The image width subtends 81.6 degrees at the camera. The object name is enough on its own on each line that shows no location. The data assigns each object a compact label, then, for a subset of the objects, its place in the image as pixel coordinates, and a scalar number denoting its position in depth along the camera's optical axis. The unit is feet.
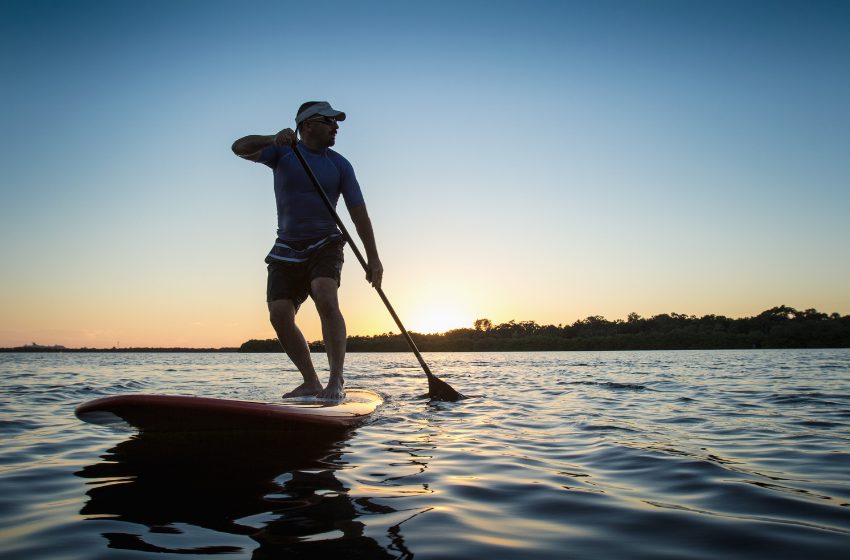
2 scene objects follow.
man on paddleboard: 13.66
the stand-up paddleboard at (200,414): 7.77
